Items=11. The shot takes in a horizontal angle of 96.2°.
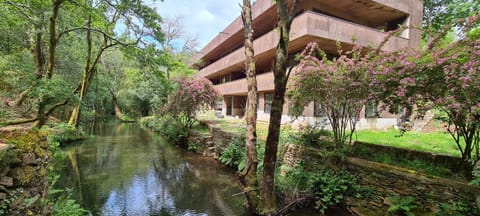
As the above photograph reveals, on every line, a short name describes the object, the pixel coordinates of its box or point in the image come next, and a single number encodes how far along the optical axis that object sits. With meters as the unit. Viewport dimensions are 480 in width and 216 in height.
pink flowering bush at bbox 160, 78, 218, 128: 12.02
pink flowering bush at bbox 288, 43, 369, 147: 5.01
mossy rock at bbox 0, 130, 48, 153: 2.98
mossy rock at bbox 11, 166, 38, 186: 2.65
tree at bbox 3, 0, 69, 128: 5.55
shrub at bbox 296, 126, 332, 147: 6.28
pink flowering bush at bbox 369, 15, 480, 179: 3.29
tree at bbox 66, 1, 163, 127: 8.20
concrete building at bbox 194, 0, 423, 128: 10.05
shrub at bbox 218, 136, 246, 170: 8.01
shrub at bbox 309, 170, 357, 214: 4.87
